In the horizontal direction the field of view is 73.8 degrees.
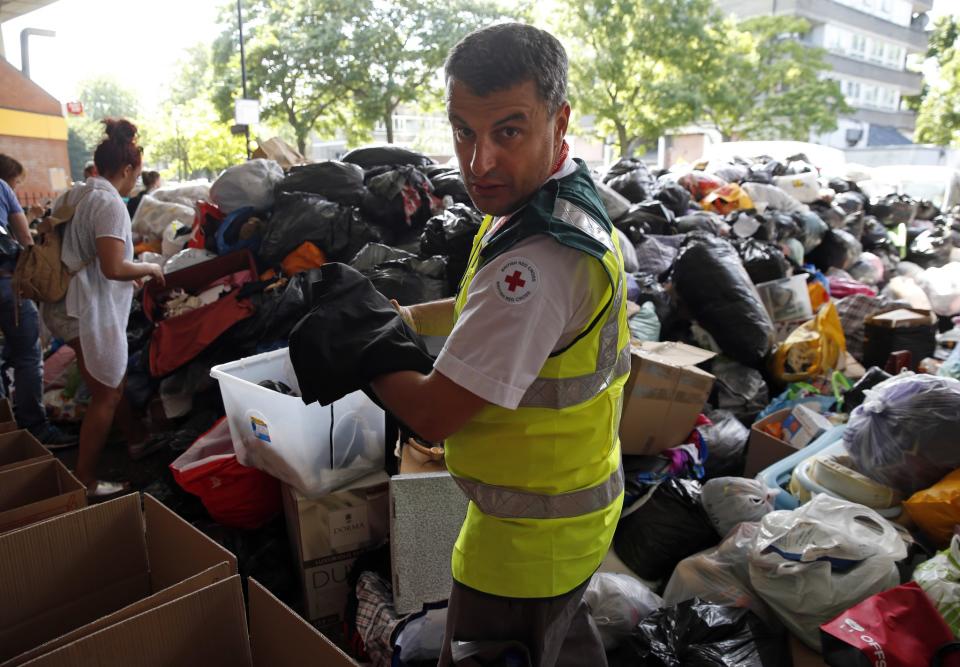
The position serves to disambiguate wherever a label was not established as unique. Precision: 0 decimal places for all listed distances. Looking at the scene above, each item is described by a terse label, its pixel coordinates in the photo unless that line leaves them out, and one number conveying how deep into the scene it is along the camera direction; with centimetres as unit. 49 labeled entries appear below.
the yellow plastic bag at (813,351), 380
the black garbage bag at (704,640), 183
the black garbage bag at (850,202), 704
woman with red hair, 291
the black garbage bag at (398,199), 405
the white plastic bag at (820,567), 192
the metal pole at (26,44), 1661
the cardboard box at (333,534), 237
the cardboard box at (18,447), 219
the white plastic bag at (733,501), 246
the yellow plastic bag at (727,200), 609
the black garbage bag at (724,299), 384
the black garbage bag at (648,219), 507
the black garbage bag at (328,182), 412
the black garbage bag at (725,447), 327
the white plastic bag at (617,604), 206
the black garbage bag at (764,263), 455
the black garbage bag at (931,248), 687
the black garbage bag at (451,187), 429
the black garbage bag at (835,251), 577
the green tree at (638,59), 1872
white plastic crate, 223
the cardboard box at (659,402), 290
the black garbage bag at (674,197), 572
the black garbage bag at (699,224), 526
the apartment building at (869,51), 3272
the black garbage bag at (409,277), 323
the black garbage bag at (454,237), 341
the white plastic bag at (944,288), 531
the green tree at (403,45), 1725
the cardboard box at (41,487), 185
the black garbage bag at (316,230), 384
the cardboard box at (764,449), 309
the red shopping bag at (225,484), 253
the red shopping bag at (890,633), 160
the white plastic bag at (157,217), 551
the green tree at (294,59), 1705
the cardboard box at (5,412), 253
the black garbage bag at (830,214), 643
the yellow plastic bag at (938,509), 219
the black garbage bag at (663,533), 247
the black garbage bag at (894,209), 764
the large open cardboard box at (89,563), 154
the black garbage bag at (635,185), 588
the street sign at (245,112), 1014
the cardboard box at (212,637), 121
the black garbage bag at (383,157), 491
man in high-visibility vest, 94
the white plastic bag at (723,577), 211
